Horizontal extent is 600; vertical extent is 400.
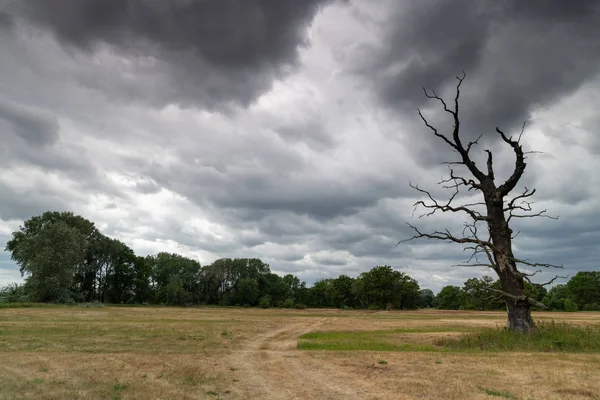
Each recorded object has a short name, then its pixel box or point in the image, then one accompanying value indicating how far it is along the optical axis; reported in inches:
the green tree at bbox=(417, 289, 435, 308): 6520.2
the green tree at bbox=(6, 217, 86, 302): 2738.7
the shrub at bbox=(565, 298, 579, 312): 4479.3
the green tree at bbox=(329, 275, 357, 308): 5315.0
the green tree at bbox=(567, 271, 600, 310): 4904.0
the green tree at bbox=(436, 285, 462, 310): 5462.6
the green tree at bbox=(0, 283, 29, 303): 2792.6
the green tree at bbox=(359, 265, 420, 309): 4389.8
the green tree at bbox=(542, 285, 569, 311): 4743.6
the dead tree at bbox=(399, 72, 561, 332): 901.2
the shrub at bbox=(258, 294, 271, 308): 4515.3
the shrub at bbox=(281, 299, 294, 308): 4635.3
